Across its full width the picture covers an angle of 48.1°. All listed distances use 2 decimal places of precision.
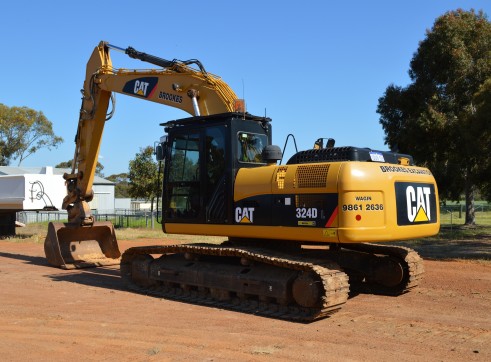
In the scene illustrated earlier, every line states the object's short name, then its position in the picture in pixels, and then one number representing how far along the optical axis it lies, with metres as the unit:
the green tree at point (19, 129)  63.75
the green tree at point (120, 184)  90.44
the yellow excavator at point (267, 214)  7.73
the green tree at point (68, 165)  80.93
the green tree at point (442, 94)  25.36
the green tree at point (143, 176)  34.31
